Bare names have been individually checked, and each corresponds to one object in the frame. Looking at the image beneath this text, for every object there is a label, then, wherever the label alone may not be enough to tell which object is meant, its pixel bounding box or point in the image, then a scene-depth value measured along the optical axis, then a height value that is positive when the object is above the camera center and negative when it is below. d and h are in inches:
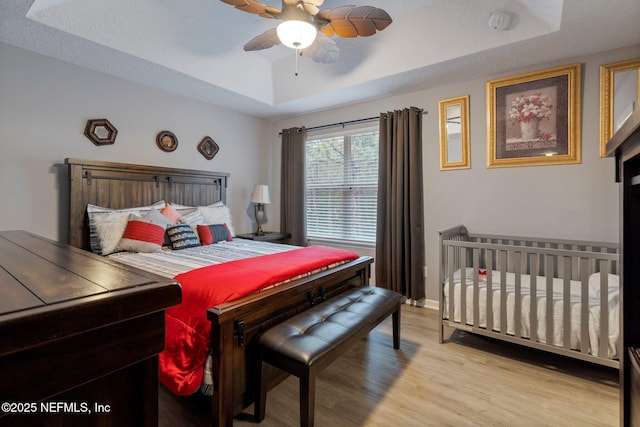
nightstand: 159.8 -12.4
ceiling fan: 76.7 +50.2
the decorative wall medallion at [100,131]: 116.2 +31.7
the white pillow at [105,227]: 107.2 -4.8
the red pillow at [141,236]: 108.2 -8.2
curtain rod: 145.1 +45.1
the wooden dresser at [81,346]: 17.1 -8.2
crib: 77.1 -24.7
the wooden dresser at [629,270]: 36.0 -6.9
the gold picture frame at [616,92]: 94.7 +37.3
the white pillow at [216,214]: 142.5 -0.3
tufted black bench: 57.4 -26.2
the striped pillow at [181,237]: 118.3 -9.0
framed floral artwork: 104.0 +33.4
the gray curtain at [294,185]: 169.3 +15.6
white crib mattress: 77.4 -26.7
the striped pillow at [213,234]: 129.3 -8.7
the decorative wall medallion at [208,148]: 153.6 +33.2
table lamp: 167.3 +8.2
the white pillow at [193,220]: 131.0 -2.8
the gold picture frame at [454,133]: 123.6 +32.4
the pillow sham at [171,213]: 126.7 +0.2
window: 153.5 +14.0
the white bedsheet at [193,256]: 85.9 -14.0
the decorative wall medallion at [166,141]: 136.9 +32.7
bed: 59.3 -17.9
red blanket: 61.2 -20.9
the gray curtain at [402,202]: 131.6 +4.6
